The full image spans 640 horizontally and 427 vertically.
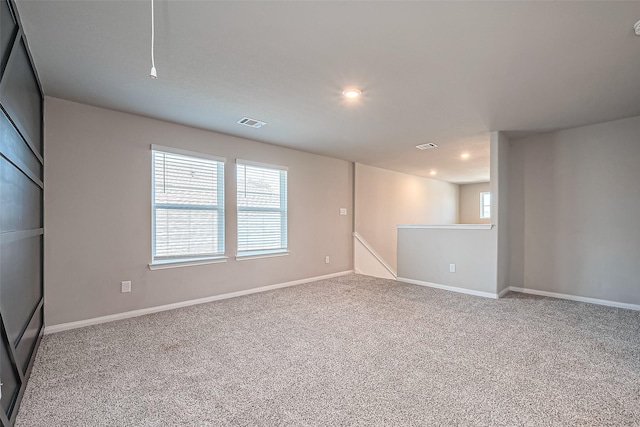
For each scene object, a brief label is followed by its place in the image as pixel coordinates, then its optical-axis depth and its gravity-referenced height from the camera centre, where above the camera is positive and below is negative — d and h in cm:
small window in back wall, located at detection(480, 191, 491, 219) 940 +28
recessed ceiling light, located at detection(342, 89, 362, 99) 279 +114
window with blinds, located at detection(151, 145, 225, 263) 365 +12
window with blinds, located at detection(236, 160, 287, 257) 440 +10
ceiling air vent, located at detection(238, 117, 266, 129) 359 +113
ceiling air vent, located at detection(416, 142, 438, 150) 480 +111
